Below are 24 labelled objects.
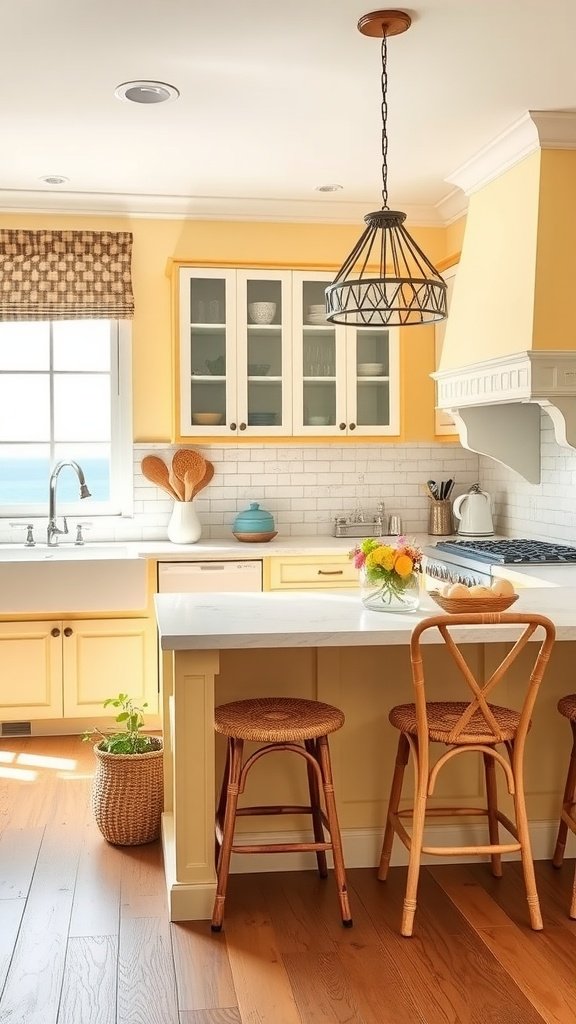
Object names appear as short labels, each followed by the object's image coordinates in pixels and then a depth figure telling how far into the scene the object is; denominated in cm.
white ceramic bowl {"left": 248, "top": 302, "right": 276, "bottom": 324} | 551
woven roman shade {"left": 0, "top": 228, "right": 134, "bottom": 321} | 548
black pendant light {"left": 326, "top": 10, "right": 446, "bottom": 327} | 296
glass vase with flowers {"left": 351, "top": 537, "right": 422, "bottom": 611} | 323
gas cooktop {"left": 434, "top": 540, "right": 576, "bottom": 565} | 438
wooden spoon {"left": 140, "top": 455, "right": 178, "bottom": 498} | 566
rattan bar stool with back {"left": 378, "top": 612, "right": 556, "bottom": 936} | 285
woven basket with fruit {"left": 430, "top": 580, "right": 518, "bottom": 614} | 306
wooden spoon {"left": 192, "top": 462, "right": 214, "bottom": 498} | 572
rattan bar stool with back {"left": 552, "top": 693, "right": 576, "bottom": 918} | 321
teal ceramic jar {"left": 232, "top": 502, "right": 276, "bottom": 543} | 552
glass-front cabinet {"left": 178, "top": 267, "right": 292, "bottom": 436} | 546
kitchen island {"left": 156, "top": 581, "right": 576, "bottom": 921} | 301
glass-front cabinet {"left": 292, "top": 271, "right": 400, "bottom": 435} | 558
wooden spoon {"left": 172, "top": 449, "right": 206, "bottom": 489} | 567
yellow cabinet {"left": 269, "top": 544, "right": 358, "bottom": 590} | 529
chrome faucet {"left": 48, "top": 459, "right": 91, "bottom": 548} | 548
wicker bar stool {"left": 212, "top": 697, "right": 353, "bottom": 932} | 294
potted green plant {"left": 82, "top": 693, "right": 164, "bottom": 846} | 363
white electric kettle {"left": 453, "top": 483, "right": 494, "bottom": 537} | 549
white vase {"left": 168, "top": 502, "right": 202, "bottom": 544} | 554
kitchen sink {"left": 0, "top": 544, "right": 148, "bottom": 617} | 493
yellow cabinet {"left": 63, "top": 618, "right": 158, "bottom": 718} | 512
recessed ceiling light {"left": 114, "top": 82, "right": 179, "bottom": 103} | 383
